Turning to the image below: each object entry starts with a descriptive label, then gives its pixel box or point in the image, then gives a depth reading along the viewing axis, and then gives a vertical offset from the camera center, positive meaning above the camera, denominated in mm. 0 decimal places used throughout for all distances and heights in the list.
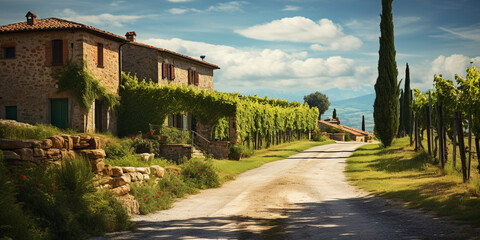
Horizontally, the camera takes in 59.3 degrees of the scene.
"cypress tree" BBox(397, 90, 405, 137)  56800 +937
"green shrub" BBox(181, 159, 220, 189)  18047 -1963
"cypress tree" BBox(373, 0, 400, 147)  34438 +3191
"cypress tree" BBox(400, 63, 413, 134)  51625 +2999
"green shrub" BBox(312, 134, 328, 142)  53125 -1348
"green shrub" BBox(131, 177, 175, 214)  12844 -2163
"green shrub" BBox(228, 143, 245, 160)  29531 -1629
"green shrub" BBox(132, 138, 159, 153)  24625 -920
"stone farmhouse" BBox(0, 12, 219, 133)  27672 +4449
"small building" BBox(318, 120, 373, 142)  64875 -1071
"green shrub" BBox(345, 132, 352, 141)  62344 -1427
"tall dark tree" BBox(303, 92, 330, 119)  107562 +6761
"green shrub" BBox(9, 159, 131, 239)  9070 -1635
